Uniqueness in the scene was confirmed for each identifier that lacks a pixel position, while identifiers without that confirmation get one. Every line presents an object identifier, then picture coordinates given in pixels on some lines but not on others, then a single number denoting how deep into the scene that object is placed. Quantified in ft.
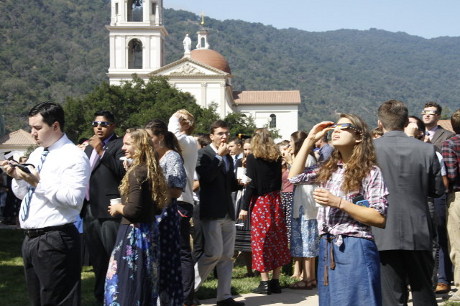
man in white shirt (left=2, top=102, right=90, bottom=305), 16.39
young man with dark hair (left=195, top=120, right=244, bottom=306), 24.21
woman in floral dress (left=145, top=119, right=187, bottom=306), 19.60
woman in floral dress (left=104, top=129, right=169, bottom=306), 17.74
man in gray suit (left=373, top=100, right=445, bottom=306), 17.80
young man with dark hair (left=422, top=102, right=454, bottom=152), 27.55
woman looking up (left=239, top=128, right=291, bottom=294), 27.07
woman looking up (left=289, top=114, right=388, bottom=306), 14.49
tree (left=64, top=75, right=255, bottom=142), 183.93
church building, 246.68
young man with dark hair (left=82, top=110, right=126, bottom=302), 22.58
